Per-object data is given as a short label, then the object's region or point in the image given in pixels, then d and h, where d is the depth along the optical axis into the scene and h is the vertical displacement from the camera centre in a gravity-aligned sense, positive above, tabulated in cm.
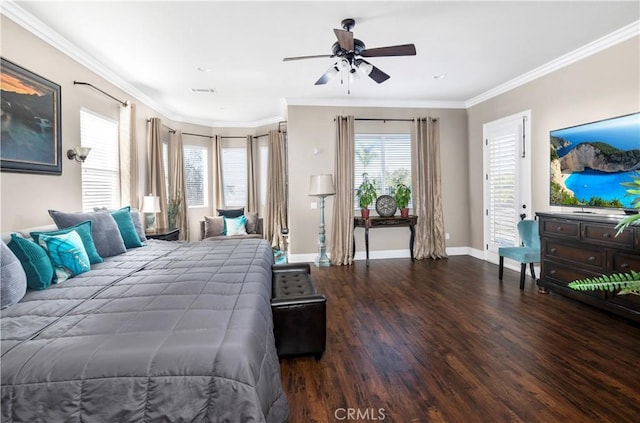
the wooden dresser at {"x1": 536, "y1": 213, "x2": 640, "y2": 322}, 305 -53
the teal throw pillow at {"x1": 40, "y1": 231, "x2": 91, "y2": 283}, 253 -36
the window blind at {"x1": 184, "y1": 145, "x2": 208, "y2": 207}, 744 +77
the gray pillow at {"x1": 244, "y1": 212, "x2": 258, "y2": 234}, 668 -31
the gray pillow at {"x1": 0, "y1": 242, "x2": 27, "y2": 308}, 197 -42
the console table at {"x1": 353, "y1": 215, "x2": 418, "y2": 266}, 578 -29
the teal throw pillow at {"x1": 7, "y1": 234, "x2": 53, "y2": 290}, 231 -36
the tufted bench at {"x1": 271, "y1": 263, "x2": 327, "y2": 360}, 247 -89
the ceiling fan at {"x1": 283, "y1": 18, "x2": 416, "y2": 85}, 291 +145
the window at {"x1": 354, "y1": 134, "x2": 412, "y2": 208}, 618 +88
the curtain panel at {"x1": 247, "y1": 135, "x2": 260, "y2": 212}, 768 +69
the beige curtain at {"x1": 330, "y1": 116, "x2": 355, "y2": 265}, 595 +24
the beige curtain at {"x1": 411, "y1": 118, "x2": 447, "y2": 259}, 616 +27
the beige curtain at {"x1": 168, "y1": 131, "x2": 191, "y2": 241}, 678 +55
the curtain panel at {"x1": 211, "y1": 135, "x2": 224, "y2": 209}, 765 +81
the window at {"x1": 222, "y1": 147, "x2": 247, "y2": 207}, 786 +81
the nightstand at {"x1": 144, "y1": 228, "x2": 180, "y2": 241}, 489 -38
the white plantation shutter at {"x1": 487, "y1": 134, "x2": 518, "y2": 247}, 518 +26
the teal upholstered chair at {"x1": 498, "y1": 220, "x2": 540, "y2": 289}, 420 -60
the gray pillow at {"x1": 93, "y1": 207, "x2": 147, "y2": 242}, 420 -19
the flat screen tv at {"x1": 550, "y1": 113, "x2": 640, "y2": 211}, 343 +47
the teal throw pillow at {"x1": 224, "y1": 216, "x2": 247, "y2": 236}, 636 -35
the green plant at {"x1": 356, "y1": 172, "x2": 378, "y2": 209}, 589 +21
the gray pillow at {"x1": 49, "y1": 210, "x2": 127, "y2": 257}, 314 -19
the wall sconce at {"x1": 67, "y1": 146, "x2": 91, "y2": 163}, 371 +65
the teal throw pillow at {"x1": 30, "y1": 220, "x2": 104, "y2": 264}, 300 -27
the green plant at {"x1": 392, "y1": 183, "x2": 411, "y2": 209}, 599 +17
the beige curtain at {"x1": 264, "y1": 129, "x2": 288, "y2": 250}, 724 +34
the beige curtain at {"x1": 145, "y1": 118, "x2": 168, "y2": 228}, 573 +78
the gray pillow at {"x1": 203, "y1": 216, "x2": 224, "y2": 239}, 634 -36
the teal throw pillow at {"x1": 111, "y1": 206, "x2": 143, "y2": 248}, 386 -23
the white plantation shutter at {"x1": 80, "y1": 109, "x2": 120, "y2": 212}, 409 +63
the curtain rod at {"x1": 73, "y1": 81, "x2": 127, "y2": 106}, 382 +152
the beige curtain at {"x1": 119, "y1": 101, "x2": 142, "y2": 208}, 480 +89
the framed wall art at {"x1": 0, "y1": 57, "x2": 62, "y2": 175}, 283 +83
